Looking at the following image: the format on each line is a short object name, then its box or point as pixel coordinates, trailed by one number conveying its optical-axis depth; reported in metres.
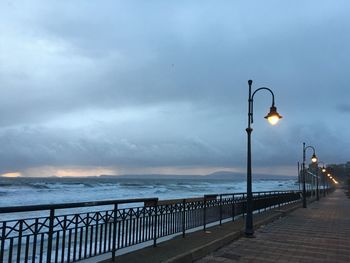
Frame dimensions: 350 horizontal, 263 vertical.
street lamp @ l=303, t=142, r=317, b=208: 35.18
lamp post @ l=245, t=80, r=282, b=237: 13.08
